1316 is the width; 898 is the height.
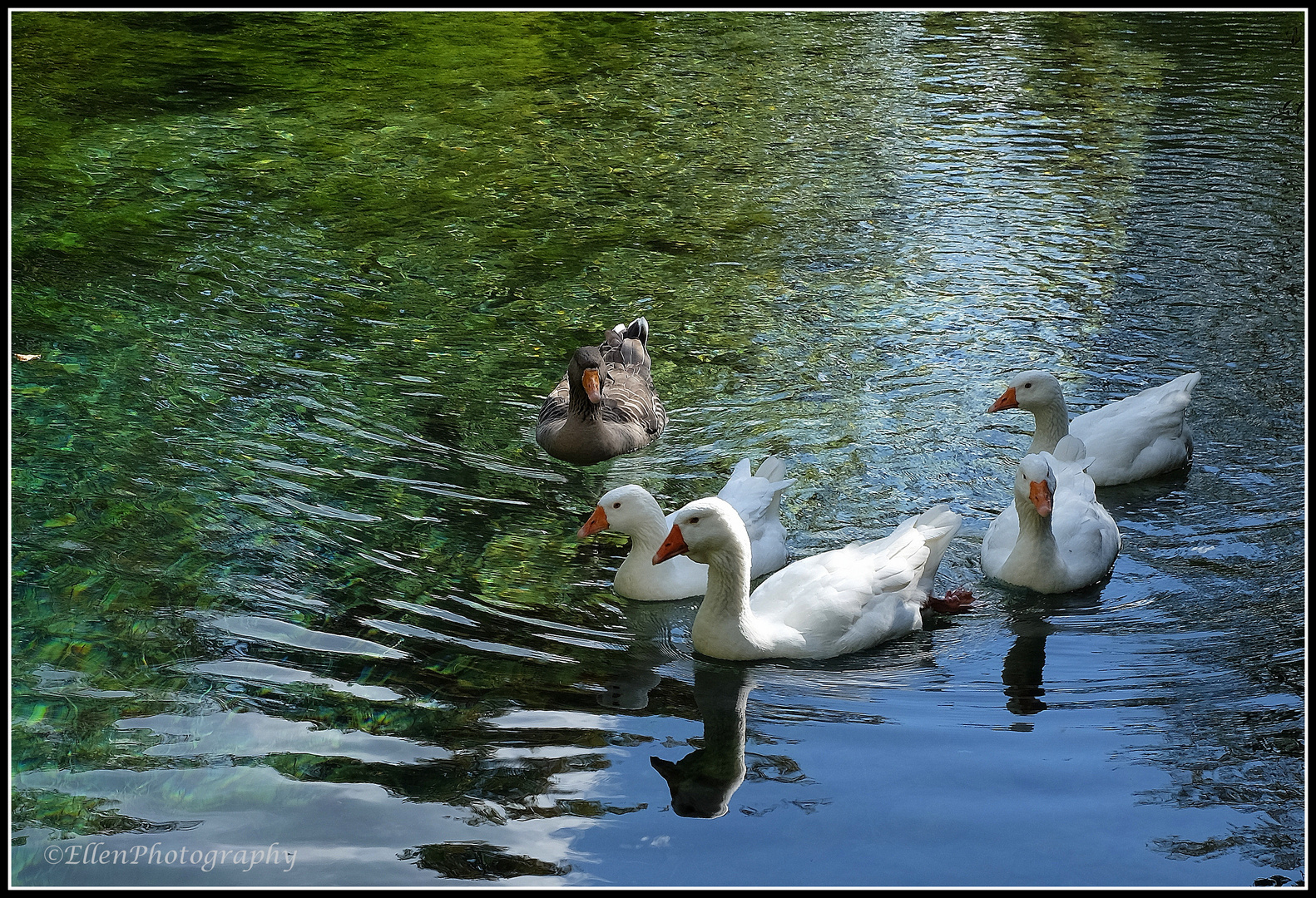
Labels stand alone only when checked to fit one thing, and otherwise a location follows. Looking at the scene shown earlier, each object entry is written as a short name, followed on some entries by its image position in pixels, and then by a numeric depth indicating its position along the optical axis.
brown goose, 8.45
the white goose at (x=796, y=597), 6.12
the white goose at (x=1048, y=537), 6.69
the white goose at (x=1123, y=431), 8.03
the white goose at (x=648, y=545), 6.78
